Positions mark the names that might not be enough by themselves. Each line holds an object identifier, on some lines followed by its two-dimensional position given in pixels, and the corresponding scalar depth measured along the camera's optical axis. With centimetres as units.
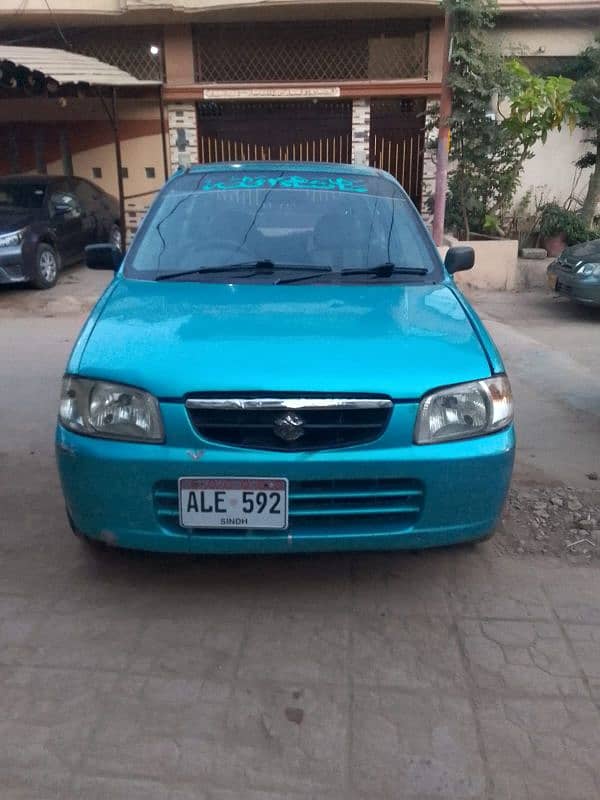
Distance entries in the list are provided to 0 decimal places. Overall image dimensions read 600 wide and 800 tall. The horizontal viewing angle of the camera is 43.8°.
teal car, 266
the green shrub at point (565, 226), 1088
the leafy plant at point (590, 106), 1015
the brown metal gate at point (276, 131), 1274
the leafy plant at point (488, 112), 966
